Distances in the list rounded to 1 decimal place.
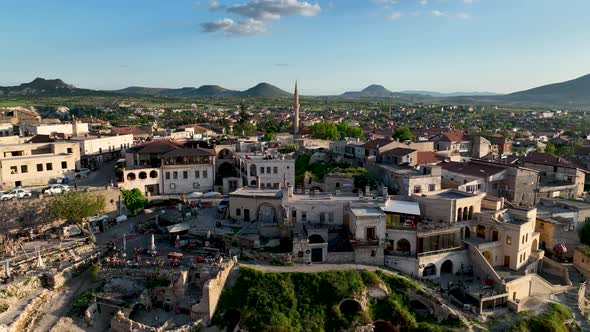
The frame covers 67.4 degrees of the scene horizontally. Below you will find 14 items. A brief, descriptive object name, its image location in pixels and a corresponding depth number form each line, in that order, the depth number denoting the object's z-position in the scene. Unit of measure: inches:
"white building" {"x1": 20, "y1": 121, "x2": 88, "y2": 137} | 3159.5
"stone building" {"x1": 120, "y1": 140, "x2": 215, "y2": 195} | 2146.9
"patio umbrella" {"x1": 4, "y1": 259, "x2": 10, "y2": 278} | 1407.5
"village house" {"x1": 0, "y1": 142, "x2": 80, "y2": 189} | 2030.0
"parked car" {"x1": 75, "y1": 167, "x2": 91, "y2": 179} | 2271.9
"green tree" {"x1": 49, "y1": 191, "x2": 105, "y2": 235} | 1718.8
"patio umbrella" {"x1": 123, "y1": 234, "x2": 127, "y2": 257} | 1573.0
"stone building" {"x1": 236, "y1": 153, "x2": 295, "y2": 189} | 2159.2
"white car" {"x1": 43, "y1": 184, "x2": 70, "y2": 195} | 1892.7
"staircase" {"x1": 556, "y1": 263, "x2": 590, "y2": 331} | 1446.9
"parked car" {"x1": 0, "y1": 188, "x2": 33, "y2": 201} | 1806.1
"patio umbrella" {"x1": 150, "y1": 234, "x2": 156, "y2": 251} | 1558.8
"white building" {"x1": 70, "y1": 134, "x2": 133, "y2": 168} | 2532.0
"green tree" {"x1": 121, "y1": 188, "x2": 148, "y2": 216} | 1952.5
